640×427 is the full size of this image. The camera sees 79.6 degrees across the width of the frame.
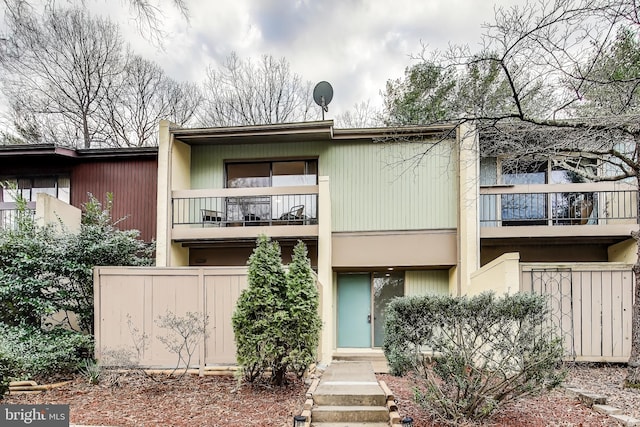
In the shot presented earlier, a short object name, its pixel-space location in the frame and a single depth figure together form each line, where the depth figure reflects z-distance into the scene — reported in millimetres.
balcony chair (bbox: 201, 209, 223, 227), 10188
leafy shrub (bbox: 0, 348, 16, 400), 4727
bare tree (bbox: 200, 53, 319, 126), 20766
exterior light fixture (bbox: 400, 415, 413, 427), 3742
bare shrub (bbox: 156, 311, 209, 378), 5793
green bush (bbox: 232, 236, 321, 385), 5129
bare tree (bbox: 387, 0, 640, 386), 5250
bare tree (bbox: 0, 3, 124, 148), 15727
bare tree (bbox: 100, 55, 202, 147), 19312
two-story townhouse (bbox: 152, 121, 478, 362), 9555
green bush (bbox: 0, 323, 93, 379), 5805
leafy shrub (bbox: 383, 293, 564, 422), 4043
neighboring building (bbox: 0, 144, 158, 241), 10688
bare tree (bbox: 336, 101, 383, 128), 19734
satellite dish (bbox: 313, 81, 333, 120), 11477
